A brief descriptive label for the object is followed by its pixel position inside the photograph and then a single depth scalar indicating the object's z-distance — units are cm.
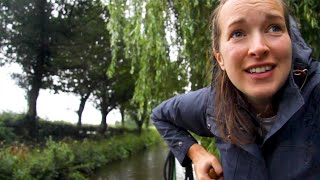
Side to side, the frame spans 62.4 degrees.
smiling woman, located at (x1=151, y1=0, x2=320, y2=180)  74
